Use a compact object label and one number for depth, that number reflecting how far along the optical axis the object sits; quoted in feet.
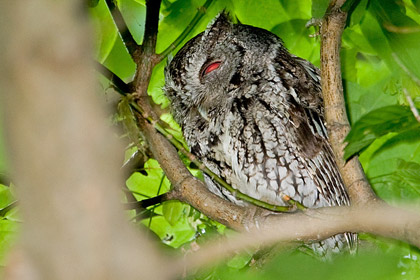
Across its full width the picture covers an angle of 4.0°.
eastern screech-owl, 13.05
